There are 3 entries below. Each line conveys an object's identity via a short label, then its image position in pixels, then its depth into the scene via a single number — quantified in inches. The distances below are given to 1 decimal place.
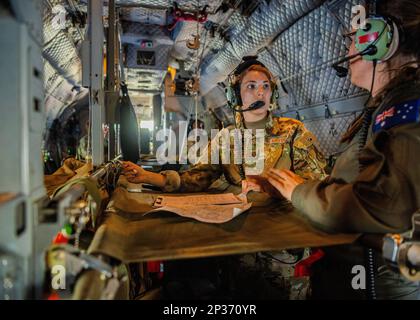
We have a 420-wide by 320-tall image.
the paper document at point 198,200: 68.1
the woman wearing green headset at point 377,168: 42.7
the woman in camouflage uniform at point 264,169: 80.7
